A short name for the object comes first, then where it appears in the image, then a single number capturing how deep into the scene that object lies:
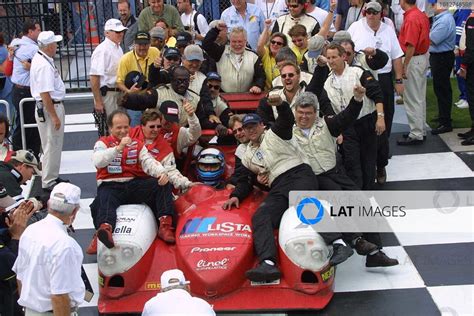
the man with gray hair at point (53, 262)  6.21
